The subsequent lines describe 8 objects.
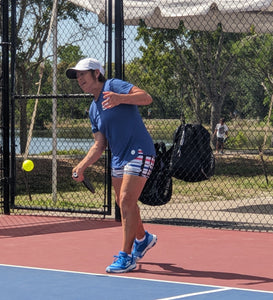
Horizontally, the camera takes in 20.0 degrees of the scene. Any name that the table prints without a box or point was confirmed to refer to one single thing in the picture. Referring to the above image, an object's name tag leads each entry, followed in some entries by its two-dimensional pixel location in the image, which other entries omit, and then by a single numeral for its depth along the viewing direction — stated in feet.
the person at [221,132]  96.89
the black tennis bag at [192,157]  31.96
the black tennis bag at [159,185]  31.96
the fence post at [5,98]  35.50
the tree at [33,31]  81.76
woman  21.86
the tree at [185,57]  99.11
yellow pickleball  33.27
